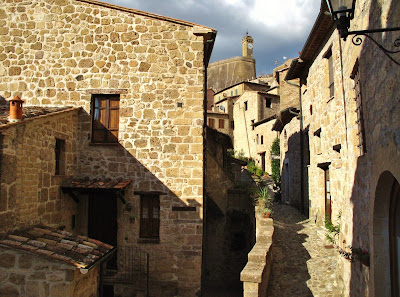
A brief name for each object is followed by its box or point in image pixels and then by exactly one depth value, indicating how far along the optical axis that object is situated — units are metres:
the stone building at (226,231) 11.87
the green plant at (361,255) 4.98
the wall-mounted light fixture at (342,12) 3.55
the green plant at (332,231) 8.61
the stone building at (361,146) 4.00
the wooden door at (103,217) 9.02
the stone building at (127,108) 8.62
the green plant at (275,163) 22.94
